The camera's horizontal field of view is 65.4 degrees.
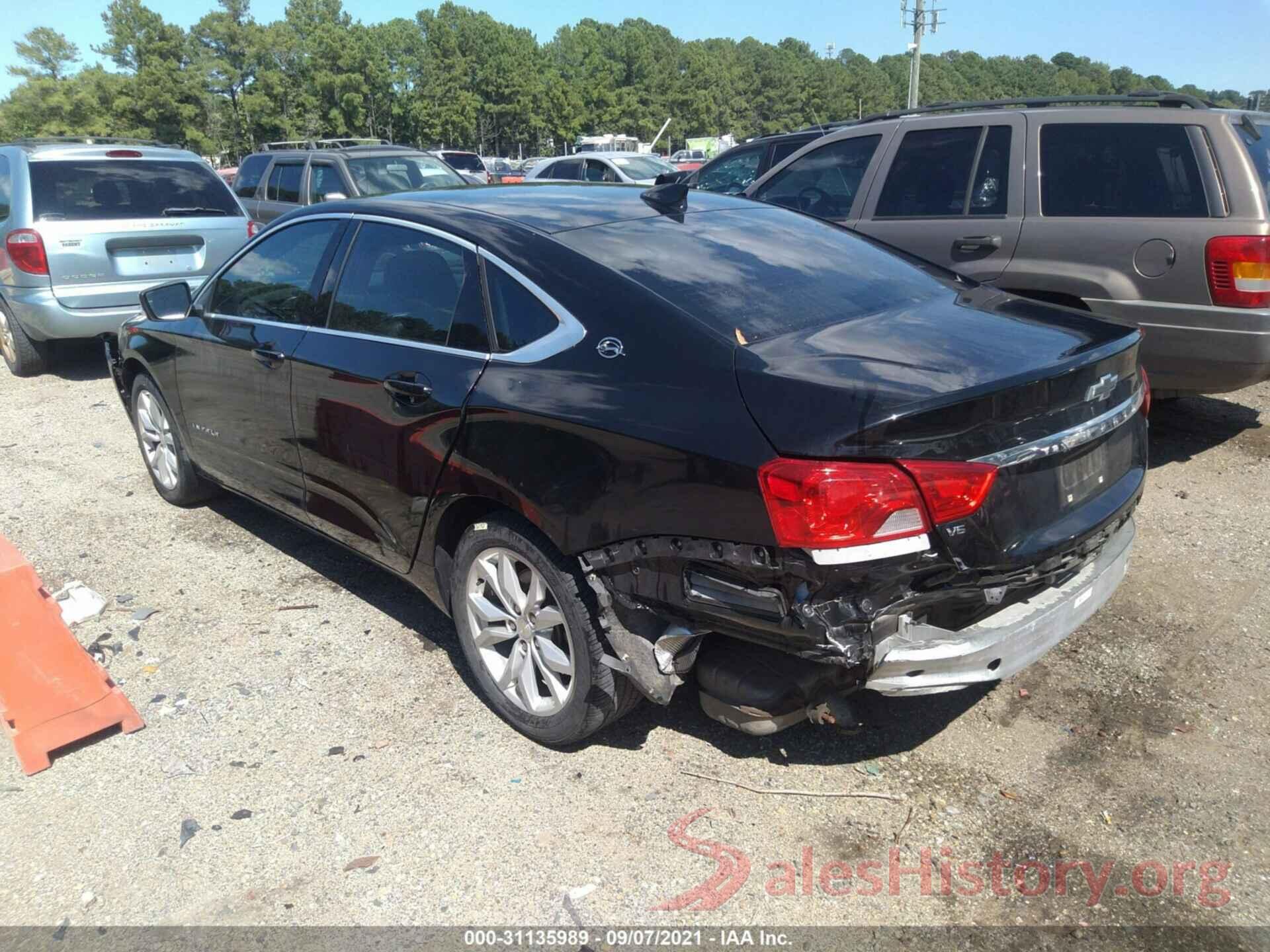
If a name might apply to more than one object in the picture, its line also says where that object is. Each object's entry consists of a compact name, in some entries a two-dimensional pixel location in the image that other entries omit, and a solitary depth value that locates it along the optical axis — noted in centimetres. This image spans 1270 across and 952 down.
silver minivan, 776
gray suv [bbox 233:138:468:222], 1178
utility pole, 4331
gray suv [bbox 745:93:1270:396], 488
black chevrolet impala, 244
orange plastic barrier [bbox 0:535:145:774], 328
